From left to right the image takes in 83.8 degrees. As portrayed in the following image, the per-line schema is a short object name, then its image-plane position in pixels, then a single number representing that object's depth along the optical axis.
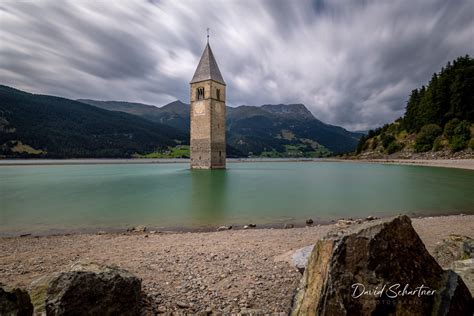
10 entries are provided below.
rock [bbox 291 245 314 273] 4.69
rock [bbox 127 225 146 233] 10.88
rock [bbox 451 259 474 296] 3.45
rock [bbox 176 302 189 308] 4.32
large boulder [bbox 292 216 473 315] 2.91
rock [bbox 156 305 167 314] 4.20
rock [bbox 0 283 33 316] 3.41
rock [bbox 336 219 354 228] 10.44
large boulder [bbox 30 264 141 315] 3.51
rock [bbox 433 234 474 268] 4.90
